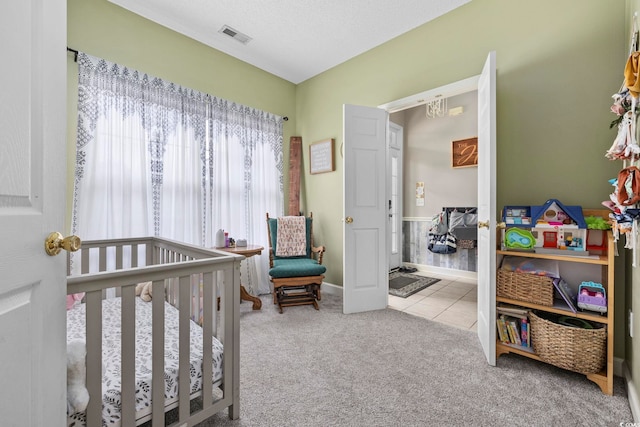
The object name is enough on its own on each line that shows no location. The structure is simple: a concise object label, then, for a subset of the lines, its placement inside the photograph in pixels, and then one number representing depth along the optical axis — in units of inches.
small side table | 108.2
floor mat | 138.8
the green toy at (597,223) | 66.7
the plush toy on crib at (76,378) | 36.8
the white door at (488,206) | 70.5
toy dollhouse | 69.3
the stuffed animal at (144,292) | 78.0
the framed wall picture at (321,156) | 138.0
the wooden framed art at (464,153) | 161.7
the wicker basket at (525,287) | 69.9
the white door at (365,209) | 110.0
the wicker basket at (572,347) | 62.7
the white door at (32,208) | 23.0
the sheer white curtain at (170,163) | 89.8
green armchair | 112.0
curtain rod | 86.0
